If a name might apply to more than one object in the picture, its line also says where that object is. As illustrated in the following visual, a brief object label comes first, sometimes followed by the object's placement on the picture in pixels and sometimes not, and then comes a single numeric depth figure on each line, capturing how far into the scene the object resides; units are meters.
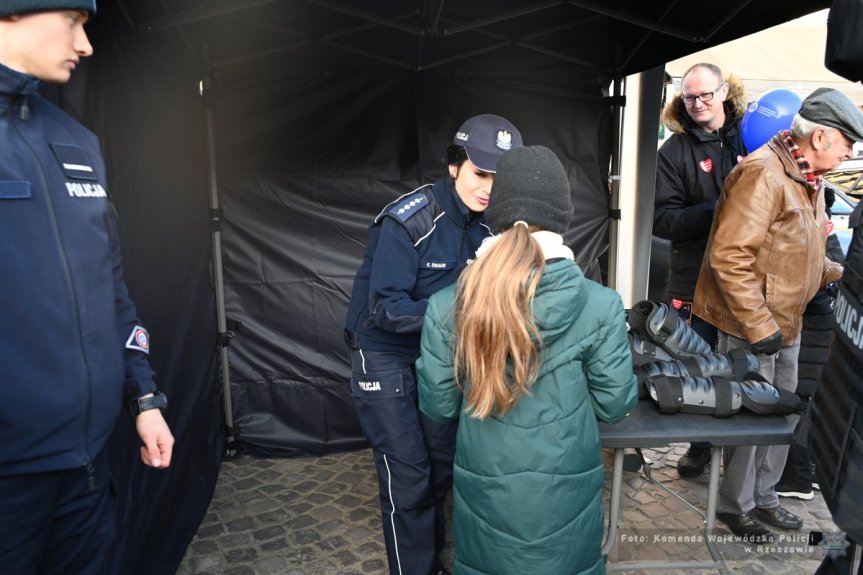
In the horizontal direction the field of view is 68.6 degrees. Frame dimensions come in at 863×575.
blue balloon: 3.43
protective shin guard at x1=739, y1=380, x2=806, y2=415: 2.11
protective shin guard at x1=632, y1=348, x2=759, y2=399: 2.26
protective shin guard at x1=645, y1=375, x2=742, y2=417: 2.11
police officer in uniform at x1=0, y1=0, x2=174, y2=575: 1.25
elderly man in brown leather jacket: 2.60
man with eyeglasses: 3.46
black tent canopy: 2.82
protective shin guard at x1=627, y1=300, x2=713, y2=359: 2.43
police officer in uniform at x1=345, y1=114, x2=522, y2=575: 2.23
